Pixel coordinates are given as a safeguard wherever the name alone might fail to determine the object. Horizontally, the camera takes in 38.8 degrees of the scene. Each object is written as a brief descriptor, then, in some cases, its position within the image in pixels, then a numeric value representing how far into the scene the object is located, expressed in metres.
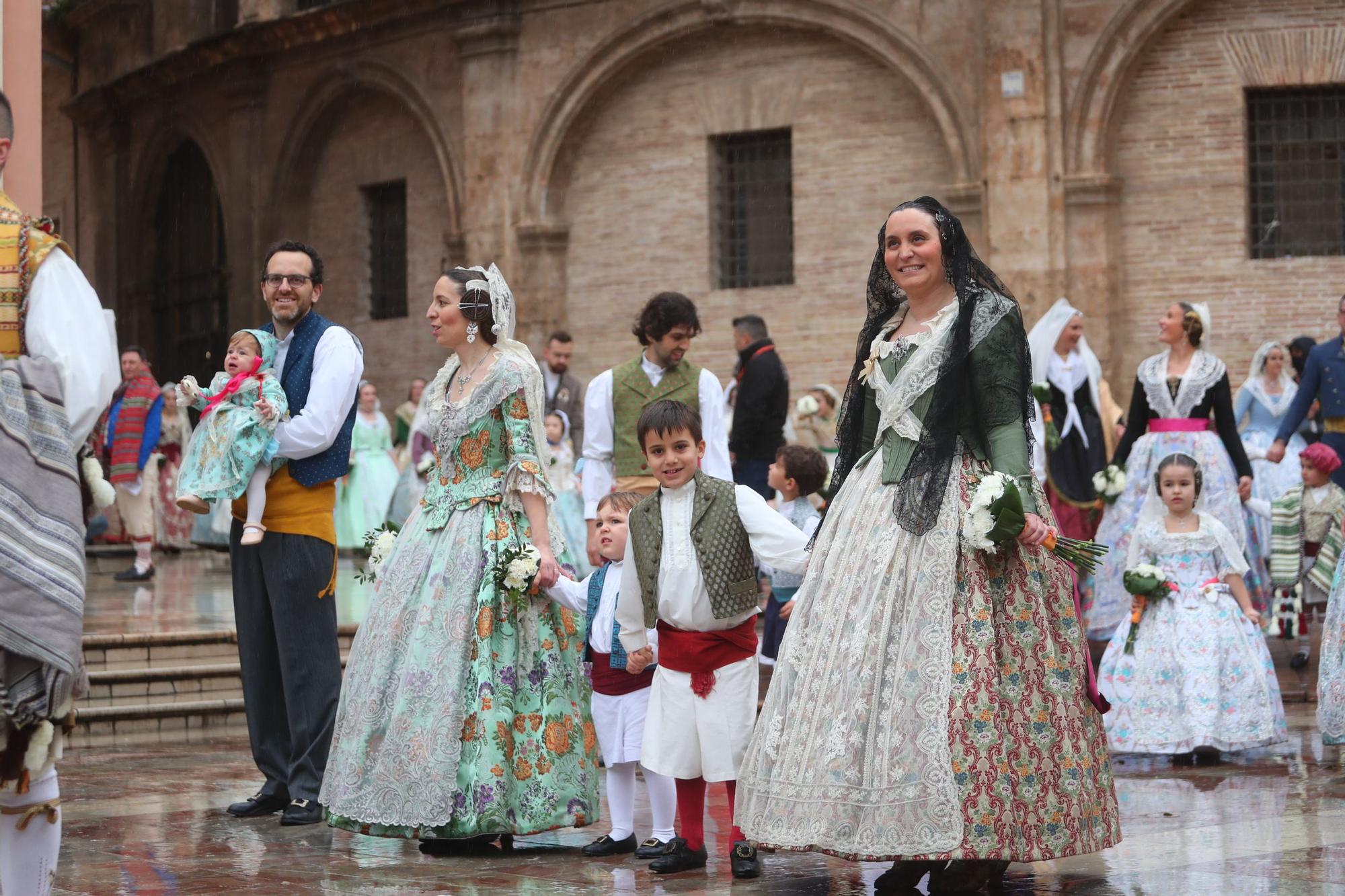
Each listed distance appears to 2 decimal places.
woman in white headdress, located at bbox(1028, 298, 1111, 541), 11.99
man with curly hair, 8.21
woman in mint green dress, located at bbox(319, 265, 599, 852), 6.09
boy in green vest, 5.78
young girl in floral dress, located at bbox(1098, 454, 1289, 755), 8.30
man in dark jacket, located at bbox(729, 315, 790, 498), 11.35
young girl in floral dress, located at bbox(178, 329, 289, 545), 6.84
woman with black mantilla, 5.03
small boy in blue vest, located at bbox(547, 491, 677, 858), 6.11
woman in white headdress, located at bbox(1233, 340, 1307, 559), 12.77
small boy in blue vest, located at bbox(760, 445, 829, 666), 8.66
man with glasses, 6.97
